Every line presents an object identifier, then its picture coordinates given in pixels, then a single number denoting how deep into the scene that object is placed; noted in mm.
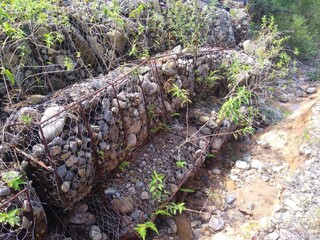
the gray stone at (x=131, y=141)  2291
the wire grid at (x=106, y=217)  1970
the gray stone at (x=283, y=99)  4314
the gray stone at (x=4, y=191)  1526
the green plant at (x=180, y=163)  2483
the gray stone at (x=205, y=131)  2961
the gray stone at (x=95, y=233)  1864
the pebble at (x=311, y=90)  4504
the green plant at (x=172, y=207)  2166
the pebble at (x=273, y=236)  2119
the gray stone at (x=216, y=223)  2398
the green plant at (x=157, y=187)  2179
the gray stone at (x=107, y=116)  2074
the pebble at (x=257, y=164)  2982
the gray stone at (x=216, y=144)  2938
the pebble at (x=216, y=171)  2896
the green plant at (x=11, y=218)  1379
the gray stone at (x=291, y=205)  2305
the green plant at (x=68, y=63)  2242
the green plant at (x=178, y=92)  2671
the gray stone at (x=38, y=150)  1688
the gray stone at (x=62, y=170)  1727
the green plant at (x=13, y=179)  1521
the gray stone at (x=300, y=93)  4457
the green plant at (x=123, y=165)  2235
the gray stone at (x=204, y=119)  3014
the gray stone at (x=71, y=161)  1781
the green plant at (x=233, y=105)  2395
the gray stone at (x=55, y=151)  1701
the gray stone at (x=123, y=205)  2076
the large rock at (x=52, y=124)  1728
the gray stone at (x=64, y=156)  1749
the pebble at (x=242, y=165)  2982
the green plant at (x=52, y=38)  2095
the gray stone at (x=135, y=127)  2309
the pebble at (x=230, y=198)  2639
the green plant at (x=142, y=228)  1864
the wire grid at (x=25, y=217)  1453
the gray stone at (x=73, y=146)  1800
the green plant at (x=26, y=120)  1713
